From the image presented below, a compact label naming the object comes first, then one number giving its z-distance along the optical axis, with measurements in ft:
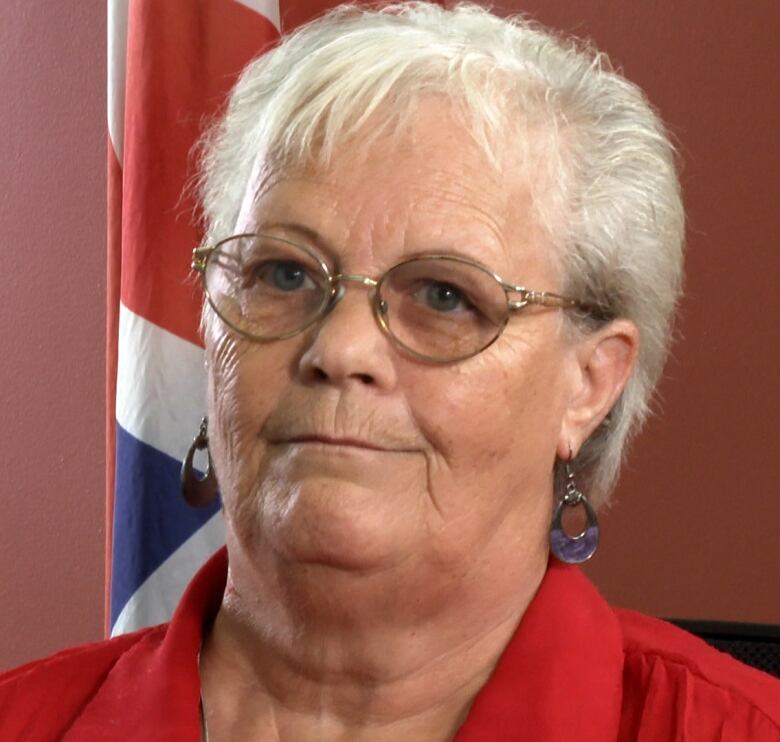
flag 4.96
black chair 4.51
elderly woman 4.20
